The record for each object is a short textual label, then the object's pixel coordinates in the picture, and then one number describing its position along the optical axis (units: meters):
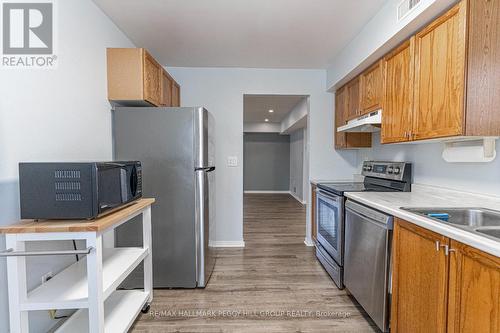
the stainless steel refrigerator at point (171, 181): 2.30
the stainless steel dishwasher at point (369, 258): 1.67
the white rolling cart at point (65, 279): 1.22
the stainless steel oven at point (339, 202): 2.35
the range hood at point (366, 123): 2.34
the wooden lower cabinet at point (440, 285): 0.99
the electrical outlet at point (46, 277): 1.54
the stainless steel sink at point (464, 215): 1.43
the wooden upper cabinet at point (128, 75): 2.24
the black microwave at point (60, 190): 1.25
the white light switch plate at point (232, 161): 3.49
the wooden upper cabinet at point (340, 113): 3.15
